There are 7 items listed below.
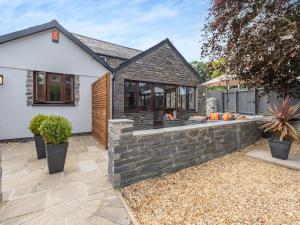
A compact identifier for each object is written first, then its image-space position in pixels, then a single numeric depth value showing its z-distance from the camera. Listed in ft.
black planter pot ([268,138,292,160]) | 13.97
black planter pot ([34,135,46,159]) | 14.75
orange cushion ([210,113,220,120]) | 28.85
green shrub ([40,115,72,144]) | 11.51
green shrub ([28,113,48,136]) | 14.57
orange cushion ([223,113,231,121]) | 26.05
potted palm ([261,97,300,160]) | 14.01
